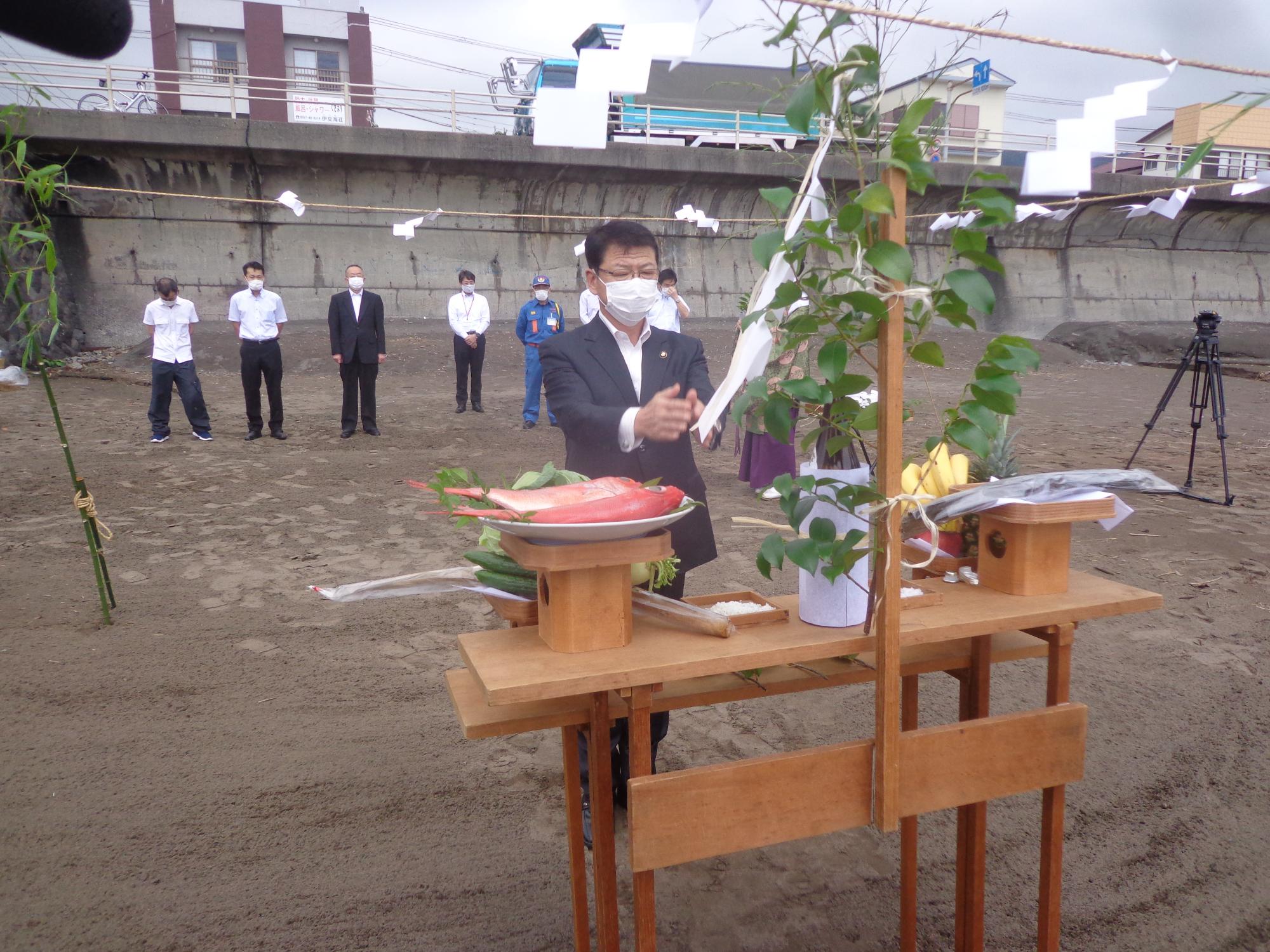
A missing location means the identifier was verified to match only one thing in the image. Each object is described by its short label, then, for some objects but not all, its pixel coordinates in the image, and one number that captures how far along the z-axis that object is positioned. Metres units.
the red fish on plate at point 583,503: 1.72
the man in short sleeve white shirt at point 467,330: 11.02
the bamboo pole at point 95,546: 4.50
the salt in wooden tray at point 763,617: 1.92
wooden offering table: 1.67
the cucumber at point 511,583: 1.94
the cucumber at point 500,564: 1.94
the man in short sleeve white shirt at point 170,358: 9.01
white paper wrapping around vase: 1.87
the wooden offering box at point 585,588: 1.71
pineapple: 2.42
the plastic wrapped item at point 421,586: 1.93
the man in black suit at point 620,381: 2.68
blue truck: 17.38
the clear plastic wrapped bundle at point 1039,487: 2.07
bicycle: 14.44
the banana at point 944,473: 2.36
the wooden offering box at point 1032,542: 2.02
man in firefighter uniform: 10.41
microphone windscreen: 0.95
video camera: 6.73
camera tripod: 6.83
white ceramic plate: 1.68
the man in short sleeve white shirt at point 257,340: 9.38
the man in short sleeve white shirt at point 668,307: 9.21
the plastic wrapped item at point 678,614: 1.83
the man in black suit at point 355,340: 9.73
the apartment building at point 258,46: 21.39
